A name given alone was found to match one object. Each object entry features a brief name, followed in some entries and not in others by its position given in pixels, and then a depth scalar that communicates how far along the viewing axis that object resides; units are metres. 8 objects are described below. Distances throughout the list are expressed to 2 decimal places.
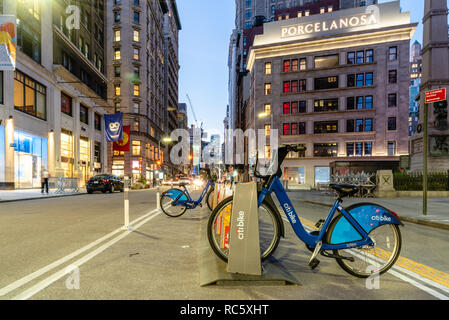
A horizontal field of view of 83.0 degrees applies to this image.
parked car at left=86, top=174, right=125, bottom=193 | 21.61
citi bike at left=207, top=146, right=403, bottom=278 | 3.52
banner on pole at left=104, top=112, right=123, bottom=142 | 21.64
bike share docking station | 3.22
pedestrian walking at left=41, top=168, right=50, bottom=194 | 18.65
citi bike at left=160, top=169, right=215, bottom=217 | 8.56
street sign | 8.30
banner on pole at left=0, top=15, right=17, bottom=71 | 14.45
